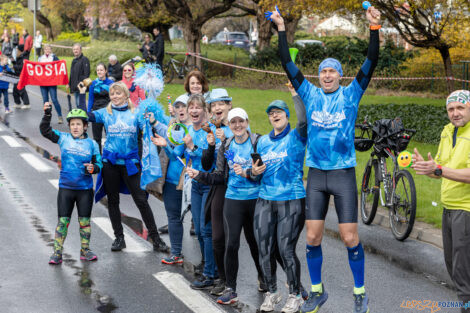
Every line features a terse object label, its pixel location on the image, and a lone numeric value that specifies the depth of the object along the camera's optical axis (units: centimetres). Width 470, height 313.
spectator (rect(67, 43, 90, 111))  1692
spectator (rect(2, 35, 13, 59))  2591
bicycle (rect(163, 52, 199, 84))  2620
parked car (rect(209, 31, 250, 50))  5119
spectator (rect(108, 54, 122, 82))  1714
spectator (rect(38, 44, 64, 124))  1833
